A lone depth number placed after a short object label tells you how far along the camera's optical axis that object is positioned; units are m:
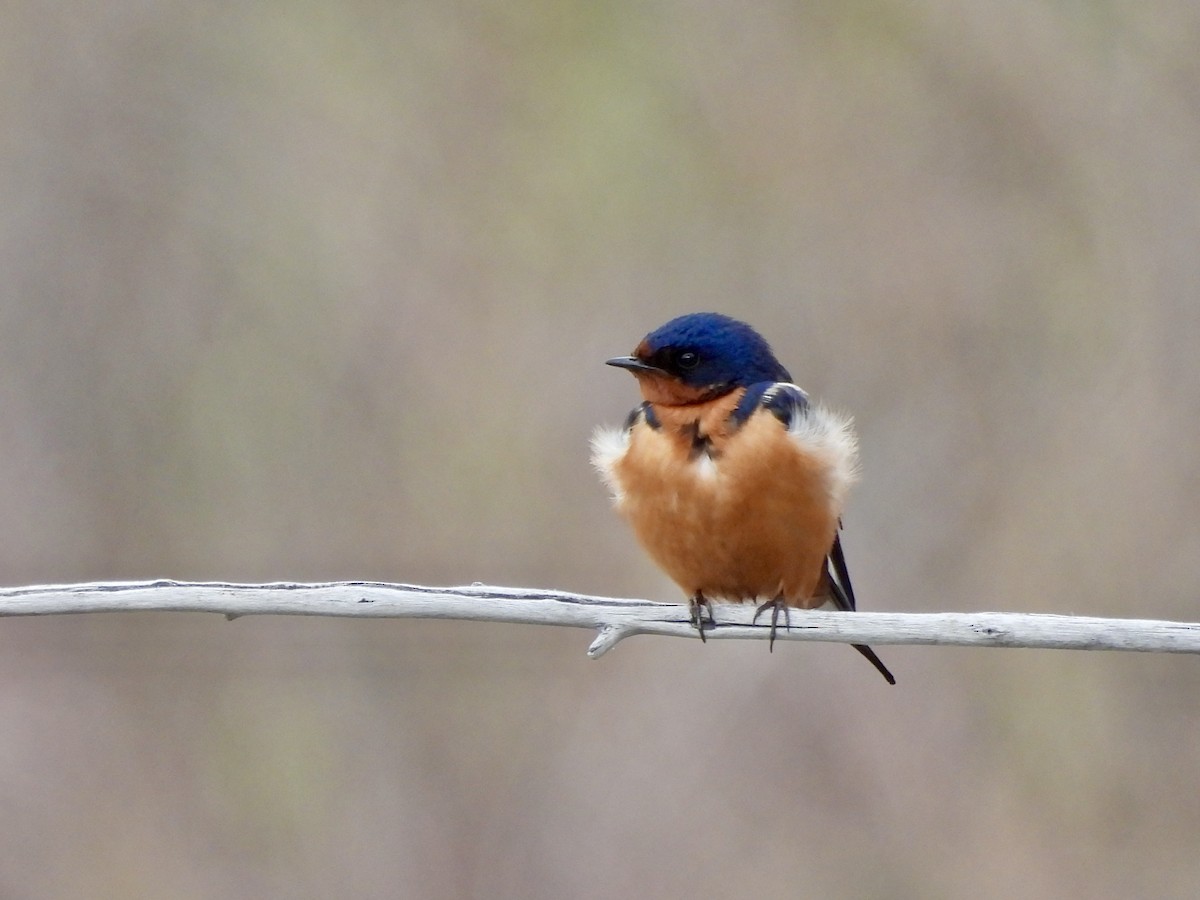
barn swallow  6.78
